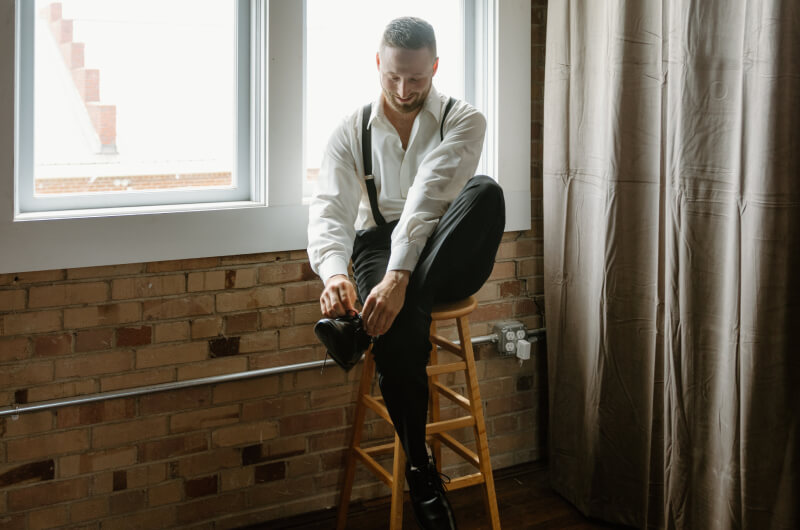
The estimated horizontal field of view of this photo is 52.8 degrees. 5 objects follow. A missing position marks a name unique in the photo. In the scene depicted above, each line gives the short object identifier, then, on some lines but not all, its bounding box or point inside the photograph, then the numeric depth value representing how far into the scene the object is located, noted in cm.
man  207
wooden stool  221
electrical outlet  291
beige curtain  204
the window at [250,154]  216
